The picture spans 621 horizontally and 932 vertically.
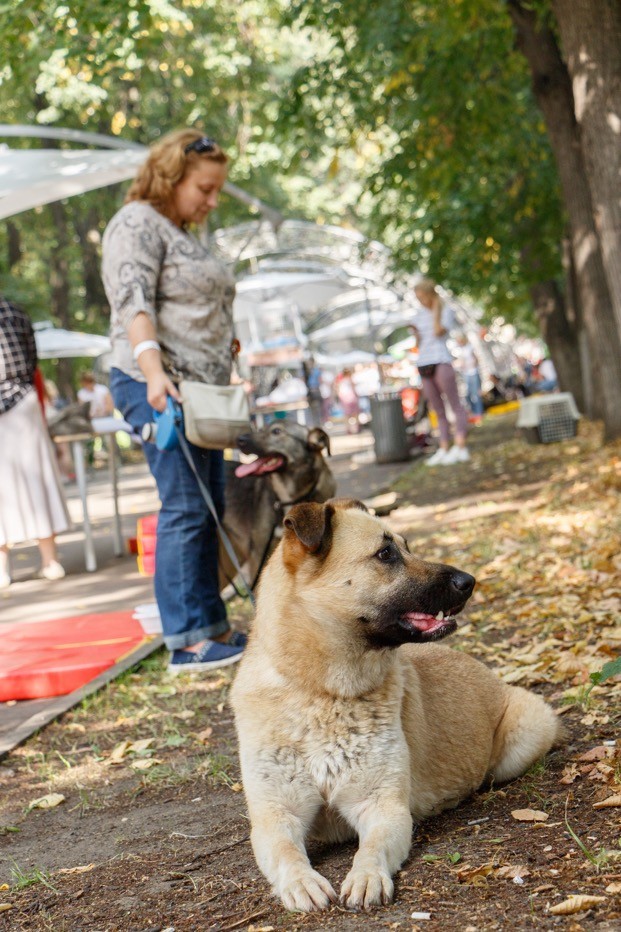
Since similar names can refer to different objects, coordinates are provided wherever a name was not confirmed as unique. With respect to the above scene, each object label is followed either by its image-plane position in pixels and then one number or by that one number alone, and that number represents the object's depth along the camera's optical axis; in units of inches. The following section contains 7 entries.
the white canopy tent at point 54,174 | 382.6
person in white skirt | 361.1
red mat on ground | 243.4
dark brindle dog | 310.7
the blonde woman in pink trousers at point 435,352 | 618.5
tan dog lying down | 126.5
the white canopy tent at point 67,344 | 912.3
